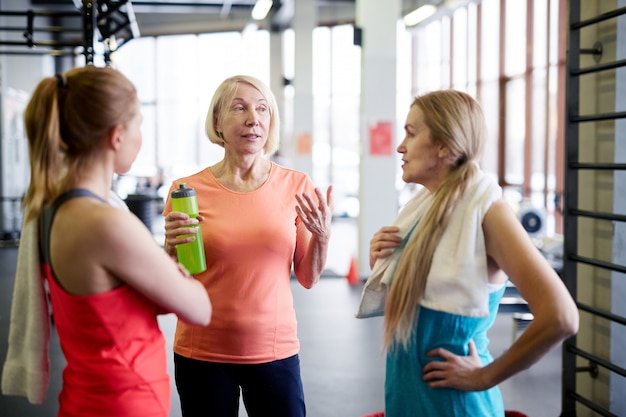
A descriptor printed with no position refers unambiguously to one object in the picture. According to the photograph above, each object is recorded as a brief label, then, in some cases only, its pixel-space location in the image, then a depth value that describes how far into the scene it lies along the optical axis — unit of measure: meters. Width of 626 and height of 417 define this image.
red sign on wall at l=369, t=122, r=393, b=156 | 7.00
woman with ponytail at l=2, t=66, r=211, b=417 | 1.17
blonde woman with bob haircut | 1.77
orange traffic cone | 7.14
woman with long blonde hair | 1.25
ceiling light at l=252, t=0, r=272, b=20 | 9.55
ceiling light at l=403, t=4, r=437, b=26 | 8.78
